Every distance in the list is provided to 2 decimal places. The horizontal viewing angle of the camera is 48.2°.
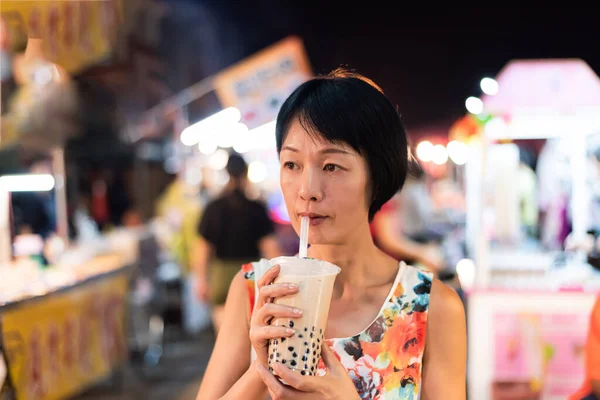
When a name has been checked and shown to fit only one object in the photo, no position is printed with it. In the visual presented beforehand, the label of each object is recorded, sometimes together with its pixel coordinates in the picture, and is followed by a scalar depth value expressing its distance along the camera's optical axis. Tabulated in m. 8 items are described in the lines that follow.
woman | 1.34
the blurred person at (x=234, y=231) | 5.19
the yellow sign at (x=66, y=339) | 4.22
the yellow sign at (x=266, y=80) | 6.03
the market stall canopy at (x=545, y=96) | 4.45
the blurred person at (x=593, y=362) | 2.54
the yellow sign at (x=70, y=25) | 4.48
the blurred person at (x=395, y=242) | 4.78
